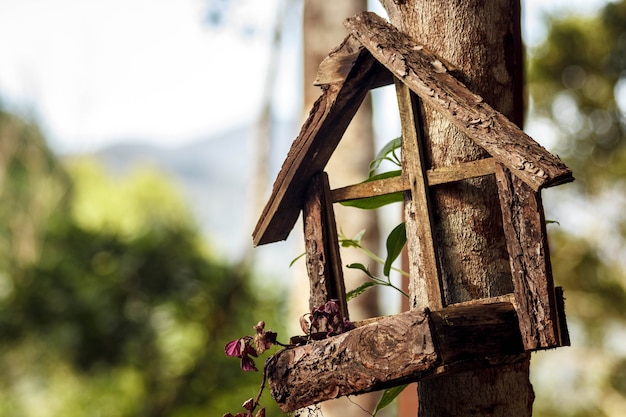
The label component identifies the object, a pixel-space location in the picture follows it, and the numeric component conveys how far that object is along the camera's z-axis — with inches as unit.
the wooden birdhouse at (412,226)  92.1
